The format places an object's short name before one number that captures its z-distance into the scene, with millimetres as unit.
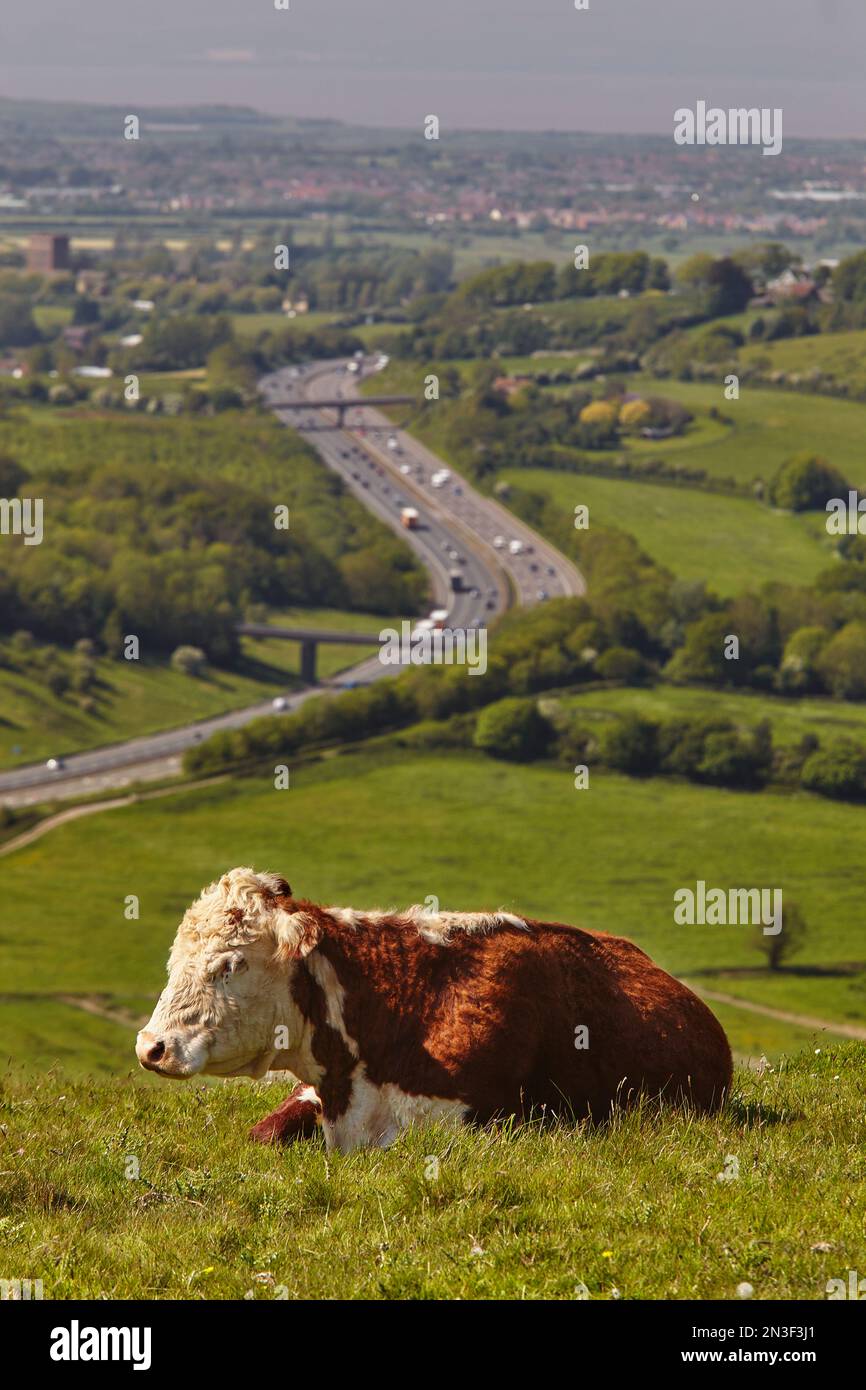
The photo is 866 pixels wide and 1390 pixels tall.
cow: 12344
